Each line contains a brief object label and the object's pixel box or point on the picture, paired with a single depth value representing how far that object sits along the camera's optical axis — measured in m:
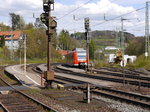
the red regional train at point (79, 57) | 44.19
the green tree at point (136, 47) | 84.79
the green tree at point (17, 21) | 157.25
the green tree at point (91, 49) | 109.79
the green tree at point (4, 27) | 149.81
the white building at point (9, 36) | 120.66
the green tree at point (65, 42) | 126.73
